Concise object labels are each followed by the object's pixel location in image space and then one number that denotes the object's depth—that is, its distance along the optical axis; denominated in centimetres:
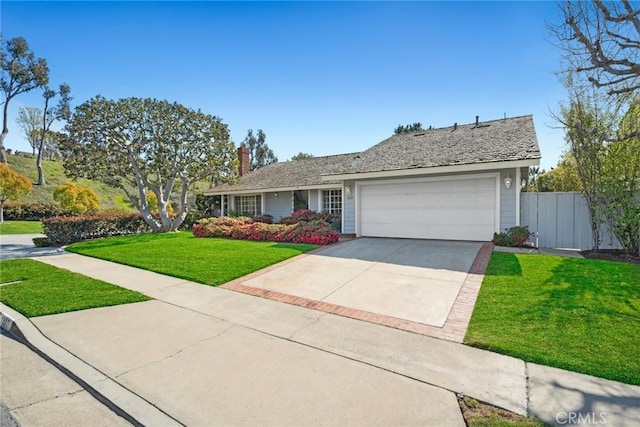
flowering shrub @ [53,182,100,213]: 2277
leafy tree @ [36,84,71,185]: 3475
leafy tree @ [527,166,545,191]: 2762
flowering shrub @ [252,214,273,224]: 1812
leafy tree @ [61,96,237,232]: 1442
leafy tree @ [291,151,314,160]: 5218
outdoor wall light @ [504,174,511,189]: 1026
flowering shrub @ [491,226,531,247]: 985
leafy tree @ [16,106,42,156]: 4062
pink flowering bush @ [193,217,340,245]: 1207
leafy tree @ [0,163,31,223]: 2179
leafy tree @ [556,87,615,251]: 876
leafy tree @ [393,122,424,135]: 3200
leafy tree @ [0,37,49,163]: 3122
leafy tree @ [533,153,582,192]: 1551
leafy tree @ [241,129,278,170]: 4569
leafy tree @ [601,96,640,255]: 825
